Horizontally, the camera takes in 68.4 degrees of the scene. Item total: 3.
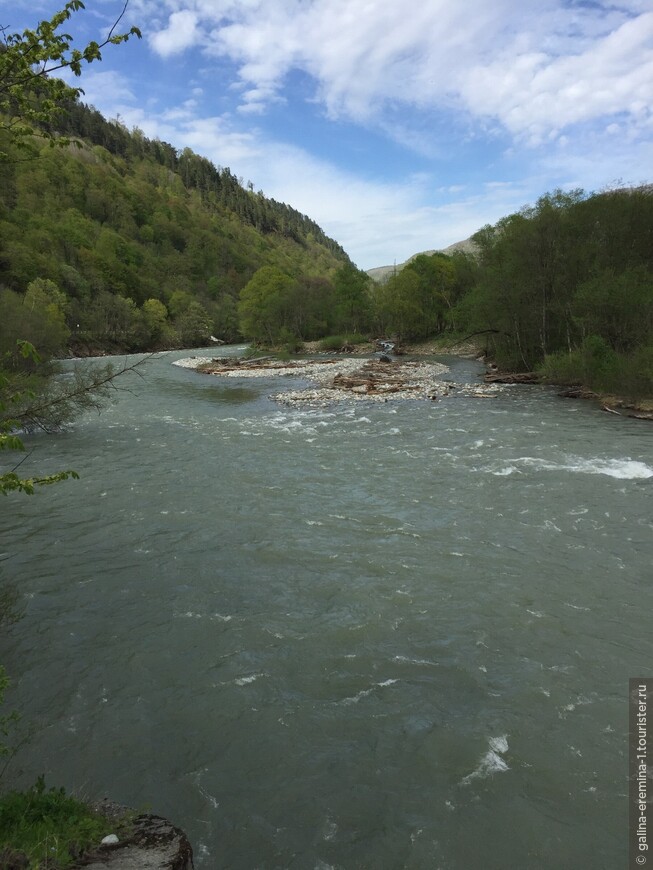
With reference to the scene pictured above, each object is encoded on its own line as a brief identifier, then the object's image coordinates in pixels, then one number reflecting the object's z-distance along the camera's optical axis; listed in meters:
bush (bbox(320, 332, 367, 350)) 71.25
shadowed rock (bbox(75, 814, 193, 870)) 3.11
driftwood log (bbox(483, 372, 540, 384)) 34.06
